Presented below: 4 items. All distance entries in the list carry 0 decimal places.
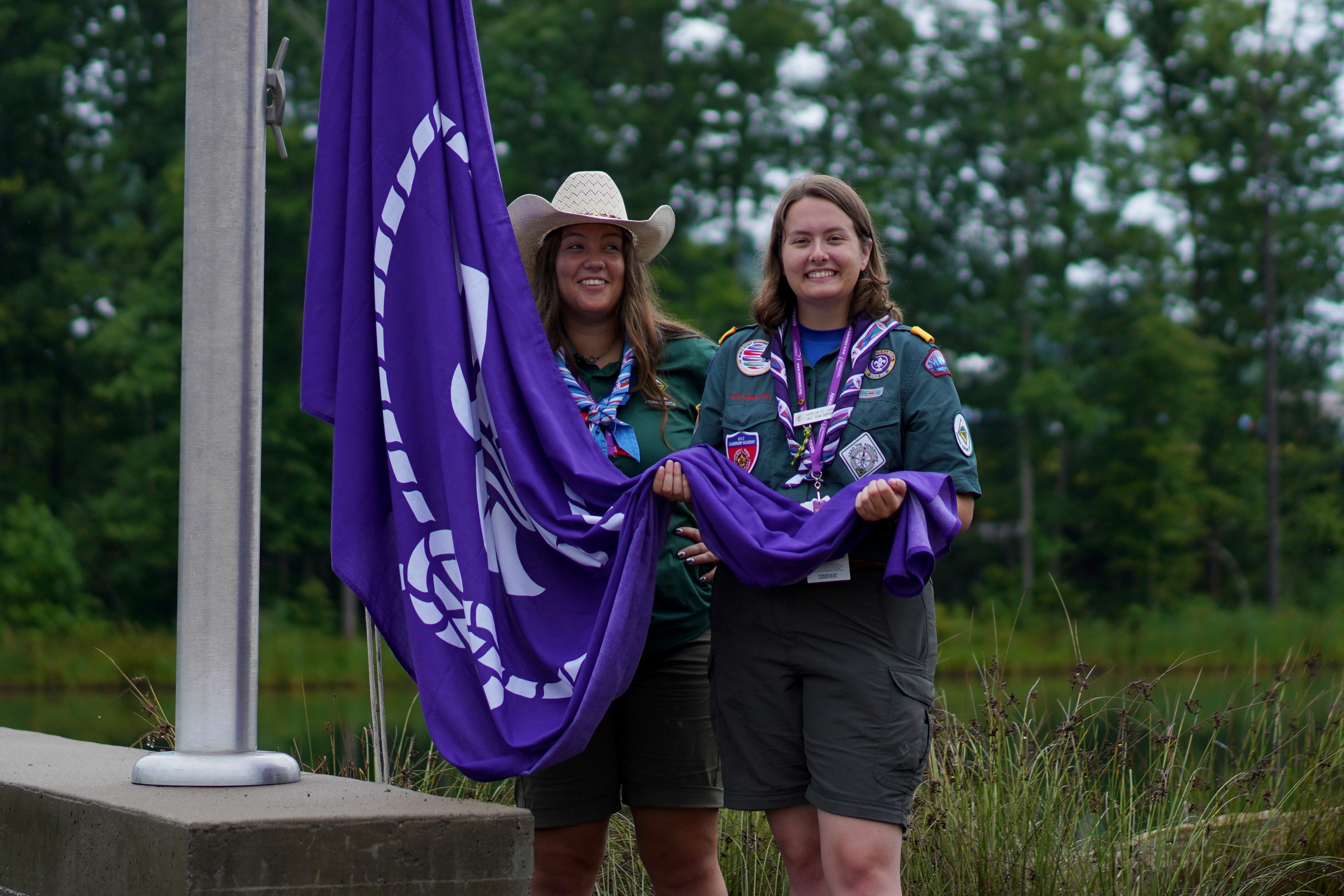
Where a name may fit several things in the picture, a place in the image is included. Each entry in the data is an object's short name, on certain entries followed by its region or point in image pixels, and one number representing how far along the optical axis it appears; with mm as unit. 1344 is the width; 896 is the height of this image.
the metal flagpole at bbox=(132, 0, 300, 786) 6047
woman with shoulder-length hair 5918
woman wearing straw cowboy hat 6980
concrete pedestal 5293
